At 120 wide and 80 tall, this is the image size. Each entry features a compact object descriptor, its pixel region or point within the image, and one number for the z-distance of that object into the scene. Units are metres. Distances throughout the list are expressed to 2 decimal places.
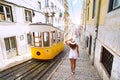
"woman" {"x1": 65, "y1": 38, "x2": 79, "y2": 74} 4.55
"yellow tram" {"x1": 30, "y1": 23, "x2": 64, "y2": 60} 7.16
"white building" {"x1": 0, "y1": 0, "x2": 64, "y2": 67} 8.52
